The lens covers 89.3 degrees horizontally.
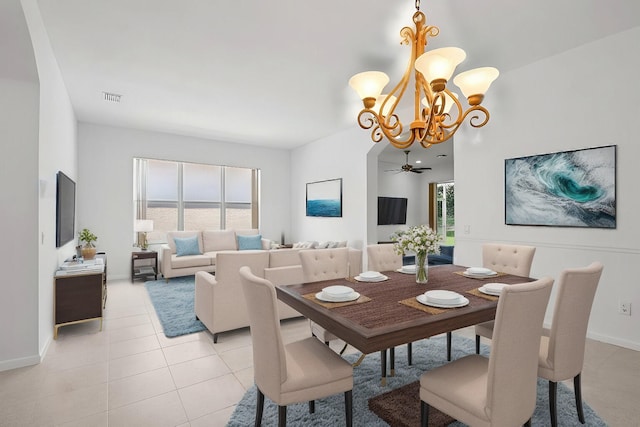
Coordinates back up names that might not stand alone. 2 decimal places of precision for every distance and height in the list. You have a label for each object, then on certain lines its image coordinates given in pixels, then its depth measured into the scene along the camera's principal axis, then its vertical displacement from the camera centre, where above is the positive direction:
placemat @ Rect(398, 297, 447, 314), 1.69 -0.49
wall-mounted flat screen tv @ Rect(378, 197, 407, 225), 8.76 +0.17
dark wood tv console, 3.23 -0.80
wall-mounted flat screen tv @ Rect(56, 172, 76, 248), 3.47 +0.10
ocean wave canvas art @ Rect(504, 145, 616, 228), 3.03 +0.27
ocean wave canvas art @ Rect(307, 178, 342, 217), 6.39 +0.39
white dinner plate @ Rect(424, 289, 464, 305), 1.76 -0.45
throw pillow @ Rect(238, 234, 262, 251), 6.88 -0.56
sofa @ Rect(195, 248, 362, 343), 3.15 -0.66
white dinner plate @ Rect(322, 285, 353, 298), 1.91 -0.45
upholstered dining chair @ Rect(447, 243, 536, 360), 2.81 -0.39
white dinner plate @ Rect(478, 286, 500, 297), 1.99 -0.48
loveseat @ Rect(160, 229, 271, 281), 5.87 -0.61
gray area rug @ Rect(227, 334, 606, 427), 1.91 -1.21
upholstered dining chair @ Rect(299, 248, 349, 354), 2.74 -0.42
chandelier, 2.18 +1.00
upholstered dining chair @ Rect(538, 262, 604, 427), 1.68 -0.61
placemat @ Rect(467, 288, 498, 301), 1.93 -0.49
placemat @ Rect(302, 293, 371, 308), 1.82 -0.50
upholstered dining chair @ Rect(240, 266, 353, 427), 1.54 -0.78
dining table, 1.46 -0.50
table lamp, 5.95 -0.21
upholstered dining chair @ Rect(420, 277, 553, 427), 1.32 -0.67
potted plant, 4.04 -0.43
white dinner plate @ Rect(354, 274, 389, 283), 2.42 -0.47
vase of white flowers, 2.28 -0.20
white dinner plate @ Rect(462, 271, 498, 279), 2.51 -0.47
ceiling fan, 7.22 +1.07
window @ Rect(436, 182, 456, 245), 9.37 +0.15
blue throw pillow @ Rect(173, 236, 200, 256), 6.23 -0.56
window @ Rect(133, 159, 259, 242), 6.59 +0.47
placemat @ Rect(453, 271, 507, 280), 2.50 -0.48
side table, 5.84 -0.93
